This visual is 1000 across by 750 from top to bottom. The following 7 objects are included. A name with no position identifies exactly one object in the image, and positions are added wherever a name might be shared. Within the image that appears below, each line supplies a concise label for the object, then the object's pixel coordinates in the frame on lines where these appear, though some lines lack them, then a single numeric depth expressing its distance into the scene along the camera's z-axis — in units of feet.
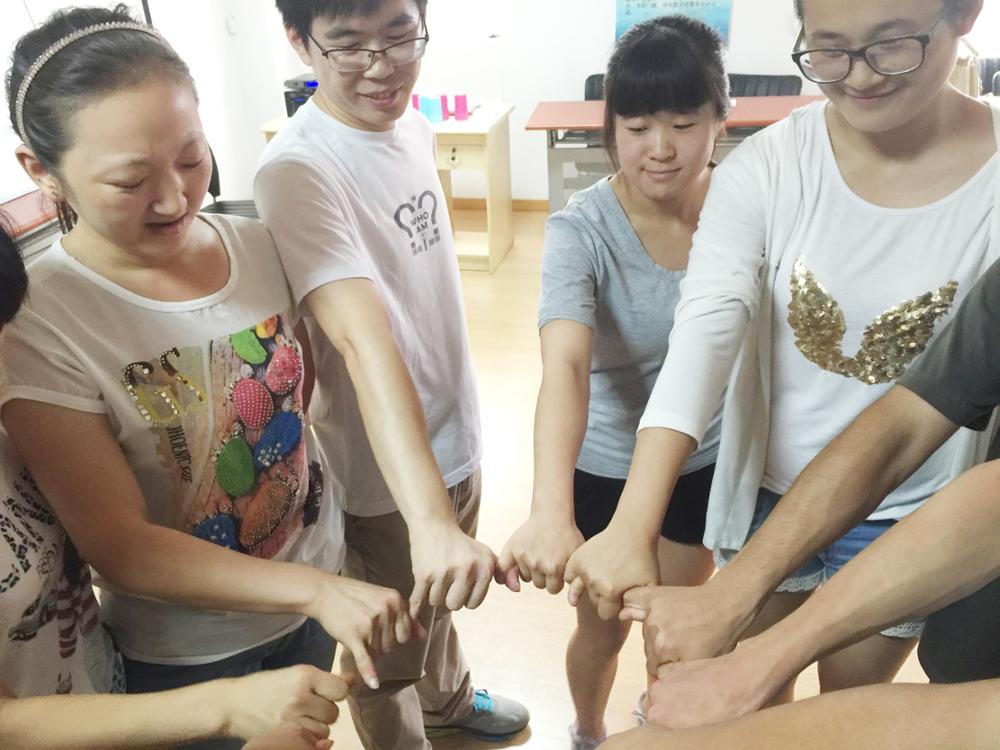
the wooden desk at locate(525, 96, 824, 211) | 13.35
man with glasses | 3.66
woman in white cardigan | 3.13
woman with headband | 2.93
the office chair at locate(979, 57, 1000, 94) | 14.35
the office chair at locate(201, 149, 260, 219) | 10.43
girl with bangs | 3.99
